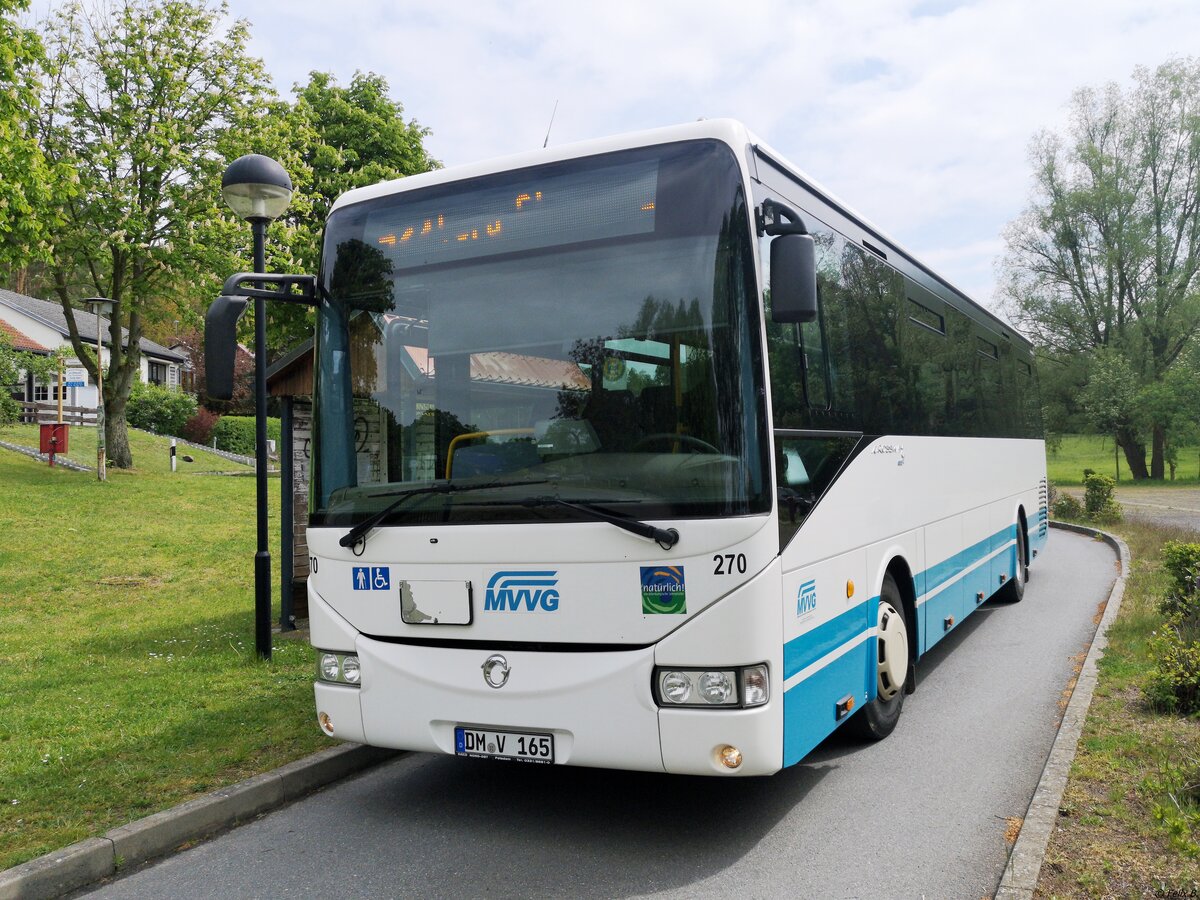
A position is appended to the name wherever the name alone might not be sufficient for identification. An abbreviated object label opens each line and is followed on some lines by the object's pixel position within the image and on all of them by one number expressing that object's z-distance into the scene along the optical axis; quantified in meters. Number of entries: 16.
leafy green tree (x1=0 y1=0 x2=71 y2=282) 14.71
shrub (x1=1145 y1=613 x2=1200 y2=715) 6.43
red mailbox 26.62
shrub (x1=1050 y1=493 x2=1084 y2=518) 25.42
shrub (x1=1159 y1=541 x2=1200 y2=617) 8.23
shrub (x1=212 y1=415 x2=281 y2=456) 44.16
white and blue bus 4.39
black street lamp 8.34
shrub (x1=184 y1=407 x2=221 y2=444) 45.84
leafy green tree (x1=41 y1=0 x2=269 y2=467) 24.03
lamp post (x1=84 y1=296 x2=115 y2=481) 24.22
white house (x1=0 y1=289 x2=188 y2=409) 53.33
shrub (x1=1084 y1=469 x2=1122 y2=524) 23.97
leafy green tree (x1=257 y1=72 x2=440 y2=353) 26.92
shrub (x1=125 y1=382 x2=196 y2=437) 44.47
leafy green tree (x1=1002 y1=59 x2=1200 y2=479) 46.38
